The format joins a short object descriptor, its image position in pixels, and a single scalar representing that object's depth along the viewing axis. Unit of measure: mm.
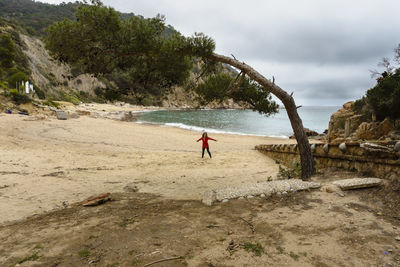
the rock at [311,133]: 30700
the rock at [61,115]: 22544
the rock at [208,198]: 4883
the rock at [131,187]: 6468
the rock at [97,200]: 5016
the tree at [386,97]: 14914
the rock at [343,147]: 6324
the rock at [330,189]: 4777
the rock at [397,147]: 4746
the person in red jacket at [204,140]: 12741
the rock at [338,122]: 20781
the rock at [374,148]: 5090
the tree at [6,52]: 37612
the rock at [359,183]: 4691
